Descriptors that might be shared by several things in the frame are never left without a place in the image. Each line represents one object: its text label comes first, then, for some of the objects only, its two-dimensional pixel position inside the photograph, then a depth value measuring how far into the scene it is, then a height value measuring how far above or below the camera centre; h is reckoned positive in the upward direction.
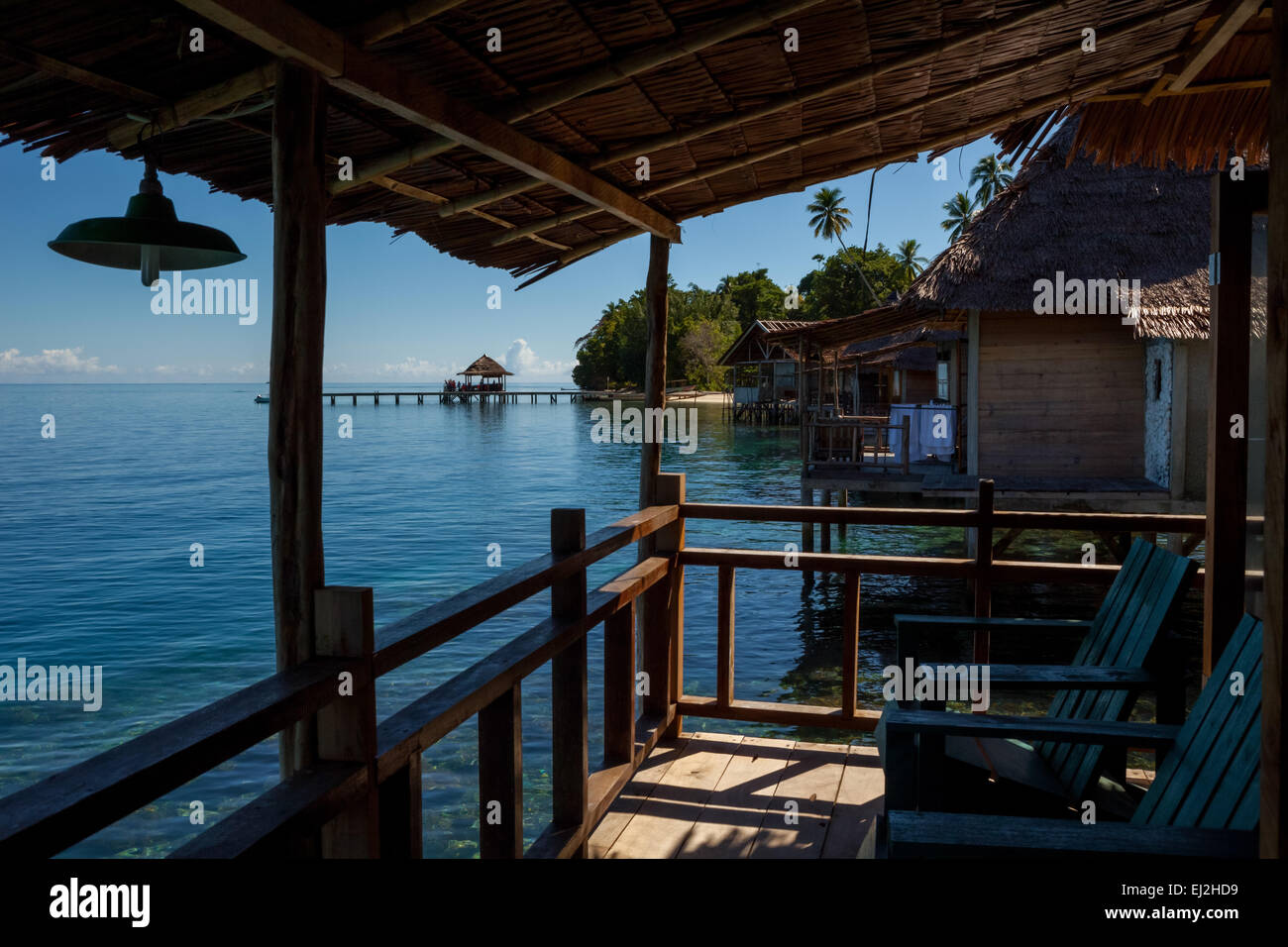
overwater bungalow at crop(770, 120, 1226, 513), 12.26 +1.53
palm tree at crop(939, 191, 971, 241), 56.10 +14.20
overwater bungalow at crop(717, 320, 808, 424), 40.91 +3.62
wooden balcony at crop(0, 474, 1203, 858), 1.57 -0.66
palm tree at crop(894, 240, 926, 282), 60.60 +12.49
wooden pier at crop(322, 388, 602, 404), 107.96 +6.12
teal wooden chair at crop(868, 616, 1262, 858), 1.81 -0.74
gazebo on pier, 76.33 +6.39
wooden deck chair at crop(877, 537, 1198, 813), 2.69 -0.69
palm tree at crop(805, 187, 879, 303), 62.03 +15.35
